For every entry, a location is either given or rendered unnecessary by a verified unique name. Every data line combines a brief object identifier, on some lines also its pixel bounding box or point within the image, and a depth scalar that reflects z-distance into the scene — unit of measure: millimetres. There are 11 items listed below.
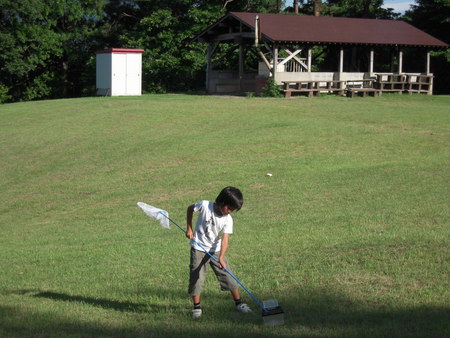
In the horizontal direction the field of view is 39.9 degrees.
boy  5957
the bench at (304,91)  30984
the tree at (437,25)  41125
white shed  35938
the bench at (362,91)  31844
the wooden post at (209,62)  36188
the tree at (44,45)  43566
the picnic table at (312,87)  31170
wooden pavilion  31719
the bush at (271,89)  30828
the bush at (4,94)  45062
